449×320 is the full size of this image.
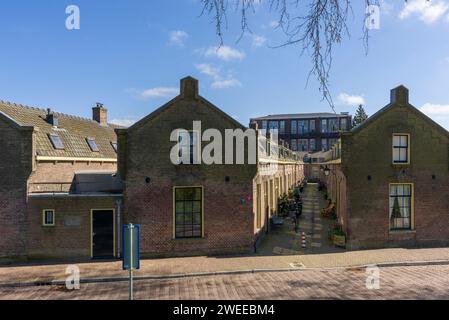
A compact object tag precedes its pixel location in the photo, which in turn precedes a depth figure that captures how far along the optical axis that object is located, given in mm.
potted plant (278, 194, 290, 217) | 25808
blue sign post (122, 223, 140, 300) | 6949
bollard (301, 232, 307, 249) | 16359
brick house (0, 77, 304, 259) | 14180
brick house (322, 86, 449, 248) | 16141
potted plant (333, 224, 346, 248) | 16234
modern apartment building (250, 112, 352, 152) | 80562
